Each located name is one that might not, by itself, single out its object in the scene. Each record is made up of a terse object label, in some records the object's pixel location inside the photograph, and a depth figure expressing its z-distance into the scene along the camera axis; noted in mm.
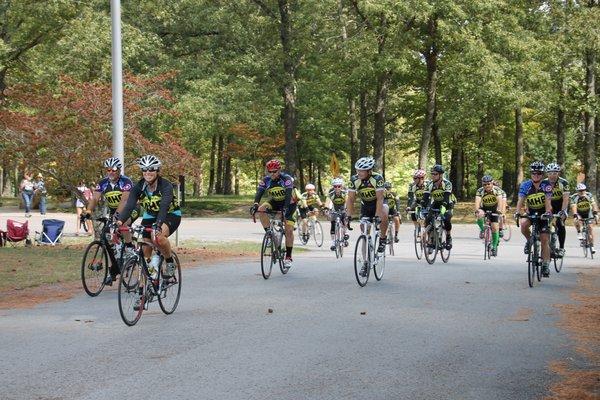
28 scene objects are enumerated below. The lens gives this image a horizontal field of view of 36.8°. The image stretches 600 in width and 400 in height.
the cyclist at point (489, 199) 20688
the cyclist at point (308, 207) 26048
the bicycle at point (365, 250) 14695
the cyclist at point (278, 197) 15750
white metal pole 18844
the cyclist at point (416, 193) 20391
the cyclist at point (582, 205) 22469
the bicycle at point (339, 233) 21594
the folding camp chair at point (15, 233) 24125
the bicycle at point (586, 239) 22688
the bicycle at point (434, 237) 19281
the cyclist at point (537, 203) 15305
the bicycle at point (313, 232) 26641
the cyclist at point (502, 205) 20797
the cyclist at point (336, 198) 22828
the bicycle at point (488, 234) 20781
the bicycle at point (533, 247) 15234
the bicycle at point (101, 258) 13242
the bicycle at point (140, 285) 10172
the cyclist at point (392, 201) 21594
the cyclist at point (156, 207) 10570
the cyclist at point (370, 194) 14914
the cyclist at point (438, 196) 19109
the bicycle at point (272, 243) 15883
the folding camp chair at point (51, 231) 24281
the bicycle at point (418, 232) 20053
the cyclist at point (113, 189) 13656
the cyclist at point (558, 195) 15641
